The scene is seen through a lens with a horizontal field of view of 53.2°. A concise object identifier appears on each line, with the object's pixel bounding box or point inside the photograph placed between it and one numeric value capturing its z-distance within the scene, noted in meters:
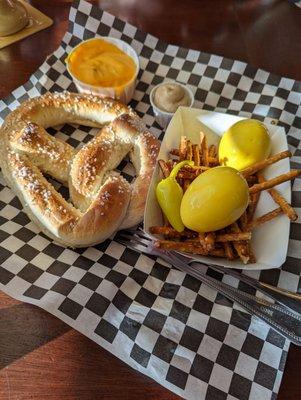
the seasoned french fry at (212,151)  0.29
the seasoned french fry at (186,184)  0.27
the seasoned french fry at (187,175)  0.27
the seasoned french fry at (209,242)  0.24
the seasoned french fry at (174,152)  0.29
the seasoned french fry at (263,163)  0.27
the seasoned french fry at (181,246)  0.24
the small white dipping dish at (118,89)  0.34
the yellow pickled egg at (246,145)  0.28
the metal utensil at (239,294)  0.23
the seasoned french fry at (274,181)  0.26
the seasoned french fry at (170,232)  0.25
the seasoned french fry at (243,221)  0.25
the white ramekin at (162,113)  0.34
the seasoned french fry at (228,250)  0.25
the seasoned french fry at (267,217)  0.26
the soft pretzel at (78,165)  0.27
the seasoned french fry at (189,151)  0.29
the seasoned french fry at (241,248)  0.24
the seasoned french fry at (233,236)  0.24
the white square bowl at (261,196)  0.25
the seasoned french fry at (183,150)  0.29
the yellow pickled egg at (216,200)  0.23
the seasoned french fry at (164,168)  0.28
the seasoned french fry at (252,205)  0.27
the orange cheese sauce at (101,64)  0.35
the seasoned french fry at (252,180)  0.29
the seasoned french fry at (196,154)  0.28
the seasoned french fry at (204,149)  0.28
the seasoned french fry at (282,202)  0.25
